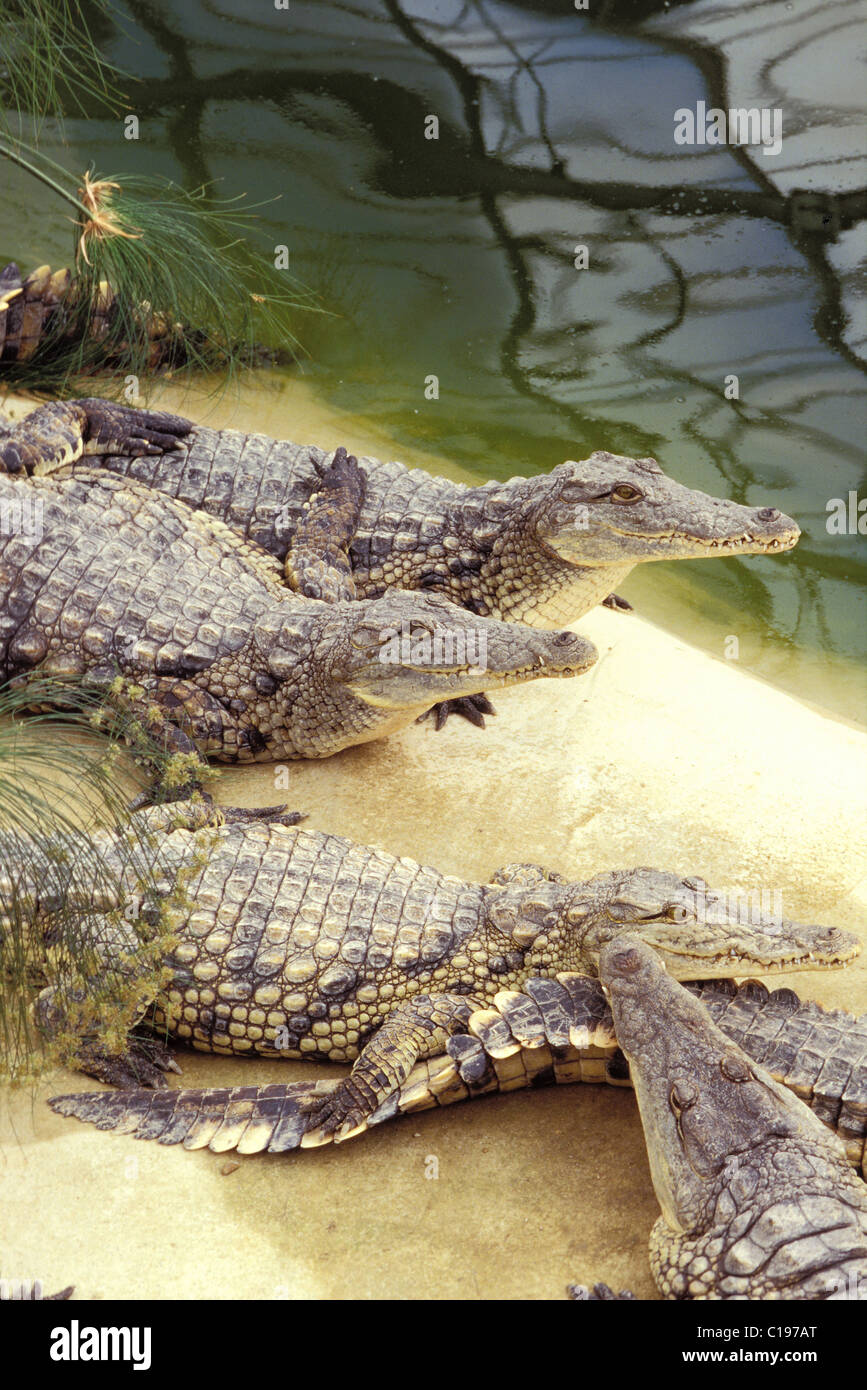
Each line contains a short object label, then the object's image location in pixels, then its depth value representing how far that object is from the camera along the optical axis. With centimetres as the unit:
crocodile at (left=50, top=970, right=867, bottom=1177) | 372
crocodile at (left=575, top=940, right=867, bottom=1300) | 312
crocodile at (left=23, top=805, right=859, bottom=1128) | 392
